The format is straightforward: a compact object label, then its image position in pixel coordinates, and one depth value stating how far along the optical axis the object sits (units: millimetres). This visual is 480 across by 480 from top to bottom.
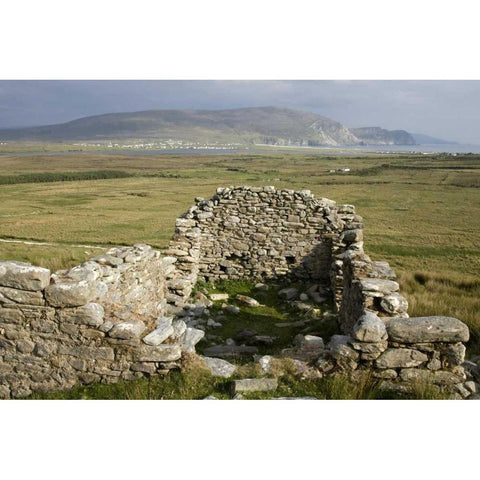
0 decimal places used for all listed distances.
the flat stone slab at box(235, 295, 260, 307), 11109
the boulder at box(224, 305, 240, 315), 10466
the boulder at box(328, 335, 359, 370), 5270
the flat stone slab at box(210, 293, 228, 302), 11605
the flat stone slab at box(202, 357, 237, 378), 5473
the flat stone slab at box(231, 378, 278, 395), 5051
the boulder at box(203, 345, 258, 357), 7734
